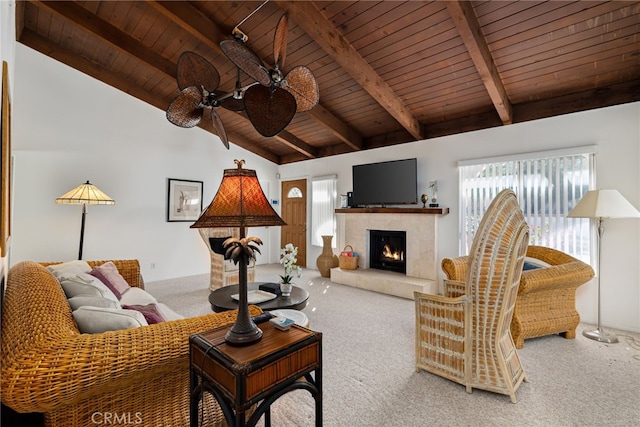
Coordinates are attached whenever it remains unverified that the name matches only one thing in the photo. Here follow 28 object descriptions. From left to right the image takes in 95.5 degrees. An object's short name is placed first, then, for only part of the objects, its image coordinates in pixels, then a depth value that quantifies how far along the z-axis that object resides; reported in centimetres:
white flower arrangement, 294
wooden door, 661
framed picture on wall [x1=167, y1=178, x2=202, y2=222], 534
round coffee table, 257
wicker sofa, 89
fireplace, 491
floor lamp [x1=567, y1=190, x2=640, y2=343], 273
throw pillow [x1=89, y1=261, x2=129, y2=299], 253
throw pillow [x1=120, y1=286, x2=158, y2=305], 242
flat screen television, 468
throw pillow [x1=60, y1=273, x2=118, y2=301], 174
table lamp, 119
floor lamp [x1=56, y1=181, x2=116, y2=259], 375
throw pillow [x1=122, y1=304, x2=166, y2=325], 177
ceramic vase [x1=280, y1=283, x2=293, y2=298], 292
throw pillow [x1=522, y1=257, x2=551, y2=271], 310
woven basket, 508
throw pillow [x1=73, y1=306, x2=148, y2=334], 128
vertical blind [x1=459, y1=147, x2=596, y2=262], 331
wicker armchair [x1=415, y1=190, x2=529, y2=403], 187
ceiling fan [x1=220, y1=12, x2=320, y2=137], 164
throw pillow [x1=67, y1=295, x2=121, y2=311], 151
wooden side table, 102
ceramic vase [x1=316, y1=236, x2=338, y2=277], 556
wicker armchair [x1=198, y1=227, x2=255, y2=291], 447
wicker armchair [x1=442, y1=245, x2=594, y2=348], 261
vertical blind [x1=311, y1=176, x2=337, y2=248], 600
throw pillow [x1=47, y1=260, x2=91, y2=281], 200
